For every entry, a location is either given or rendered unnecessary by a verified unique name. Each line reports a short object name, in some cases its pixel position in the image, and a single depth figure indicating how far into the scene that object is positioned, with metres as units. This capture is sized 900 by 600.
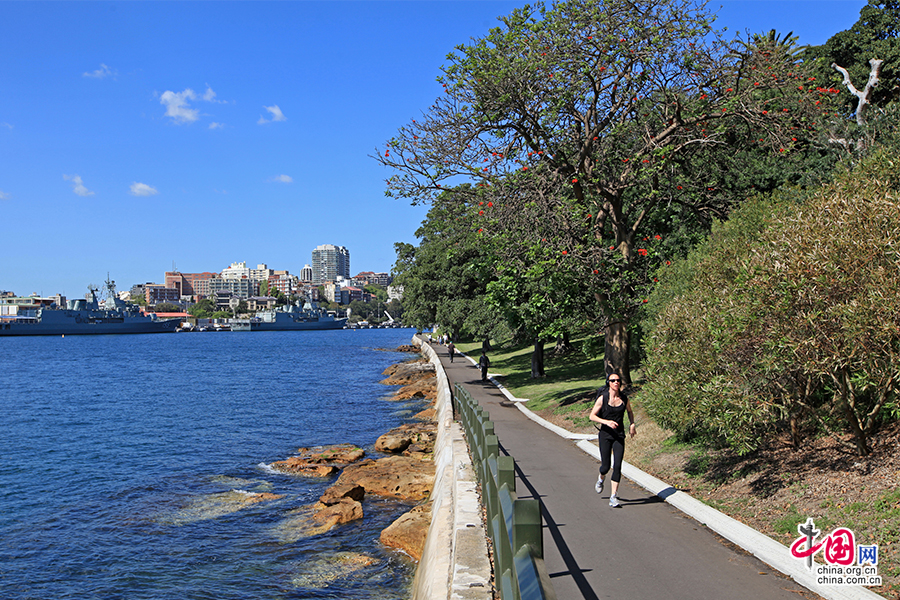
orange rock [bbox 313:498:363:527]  14.52
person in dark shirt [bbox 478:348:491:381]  31.34
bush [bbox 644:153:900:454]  7.30
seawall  6.52
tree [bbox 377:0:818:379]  16.11
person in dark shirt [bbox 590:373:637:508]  9.47
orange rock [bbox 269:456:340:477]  19.69
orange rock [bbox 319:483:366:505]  15.81
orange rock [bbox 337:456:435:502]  16.48
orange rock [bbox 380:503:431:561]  12.25
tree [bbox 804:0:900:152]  29.12
